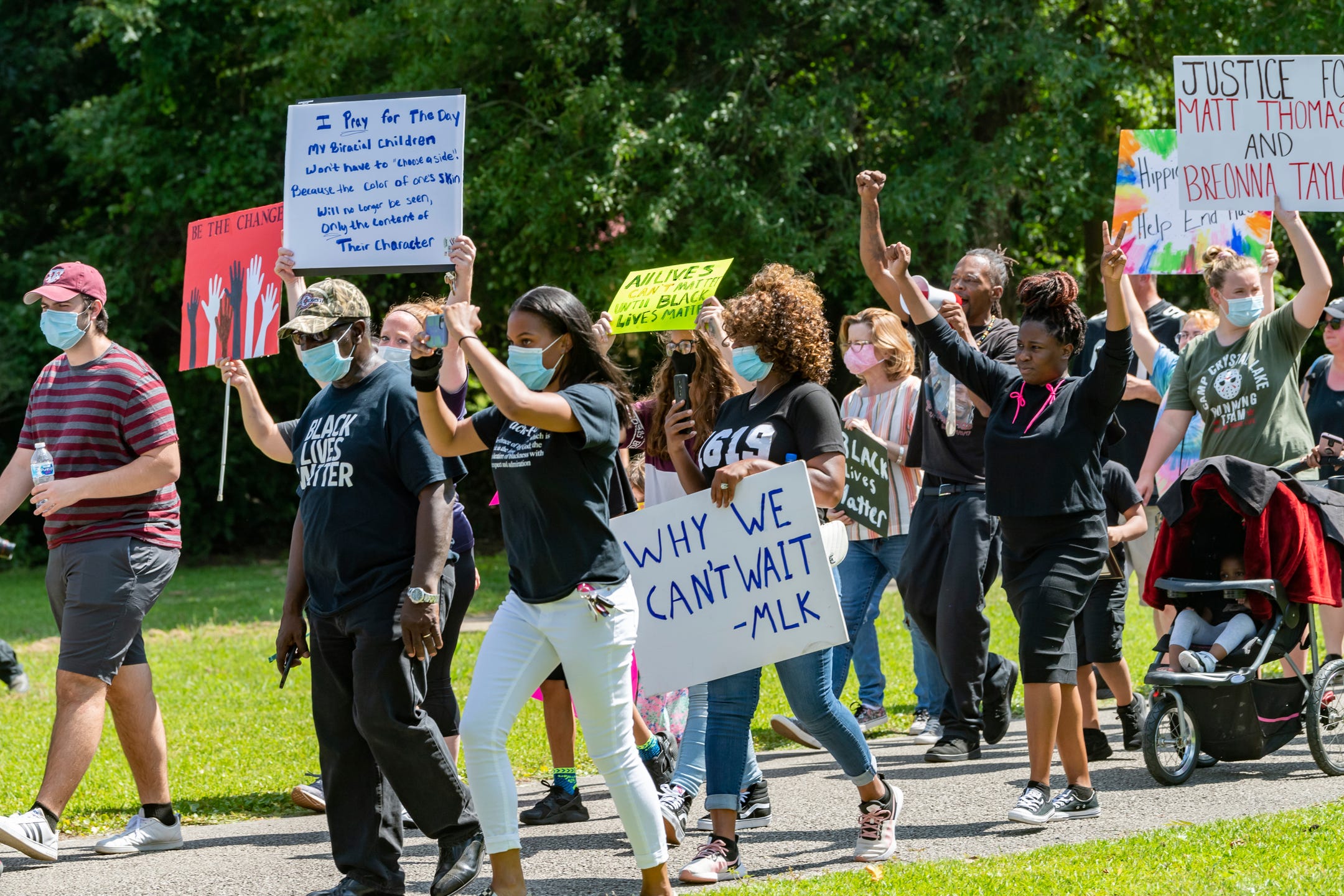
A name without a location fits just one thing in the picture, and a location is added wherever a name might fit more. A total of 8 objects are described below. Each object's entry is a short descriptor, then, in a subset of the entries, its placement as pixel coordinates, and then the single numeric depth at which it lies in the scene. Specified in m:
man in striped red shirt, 11.26
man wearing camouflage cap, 9.49
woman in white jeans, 9.05
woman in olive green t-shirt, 14.08
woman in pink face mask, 15.37
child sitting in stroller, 12.88
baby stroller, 12.74
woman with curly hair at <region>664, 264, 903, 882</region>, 10.14
